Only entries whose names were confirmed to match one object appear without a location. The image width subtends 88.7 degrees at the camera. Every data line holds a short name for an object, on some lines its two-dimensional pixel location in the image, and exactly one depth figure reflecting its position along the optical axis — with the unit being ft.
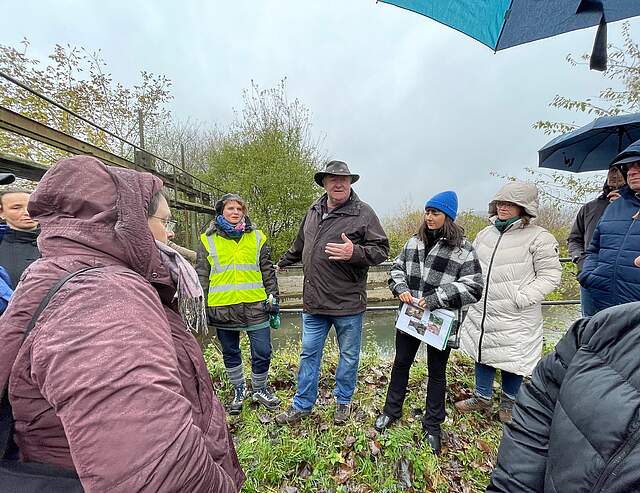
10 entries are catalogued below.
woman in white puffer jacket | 8.18
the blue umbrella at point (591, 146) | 9.77
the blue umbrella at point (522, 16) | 4.89
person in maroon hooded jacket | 2.36
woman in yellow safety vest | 9.07
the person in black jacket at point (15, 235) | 9.11
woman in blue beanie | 7.64
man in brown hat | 8.53
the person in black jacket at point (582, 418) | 2.62
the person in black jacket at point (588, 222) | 9.55
